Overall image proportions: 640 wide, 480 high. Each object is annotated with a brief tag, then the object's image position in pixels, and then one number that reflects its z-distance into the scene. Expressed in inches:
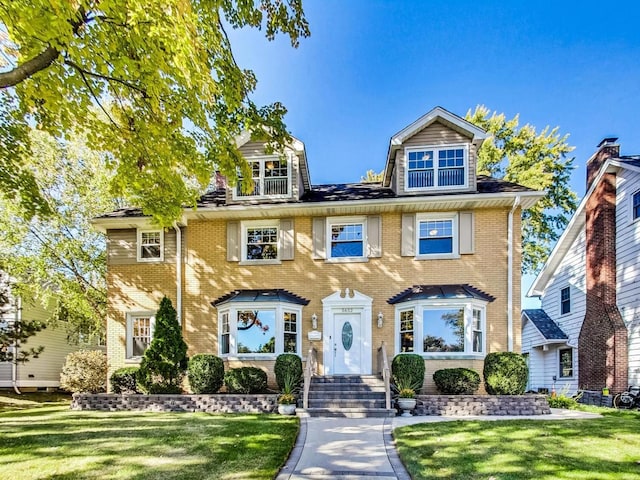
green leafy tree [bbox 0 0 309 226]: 213.3
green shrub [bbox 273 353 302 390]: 437.4
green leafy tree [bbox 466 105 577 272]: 890.7
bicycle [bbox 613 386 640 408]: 454.6
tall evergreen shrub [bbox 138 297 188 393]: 443.5
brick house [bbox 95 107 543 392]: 474.0
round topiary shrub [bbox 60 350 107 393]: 515.8
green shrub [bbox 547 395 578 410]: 438.0
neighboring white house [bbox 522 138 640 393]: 498.0
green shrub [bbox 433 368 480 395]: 427.2
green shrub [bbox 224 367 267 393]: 443.8
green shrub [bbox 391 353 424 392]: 421.4
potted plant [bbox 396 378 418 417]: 386.0
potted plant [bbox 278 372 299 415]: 384.8
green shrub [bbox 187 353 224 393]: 439.2
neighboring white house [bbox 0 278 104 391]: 717.3
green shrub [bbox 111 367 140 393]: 466.3
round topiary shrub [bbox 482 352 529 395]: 414.0
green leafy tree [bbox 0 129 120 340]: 650.8
